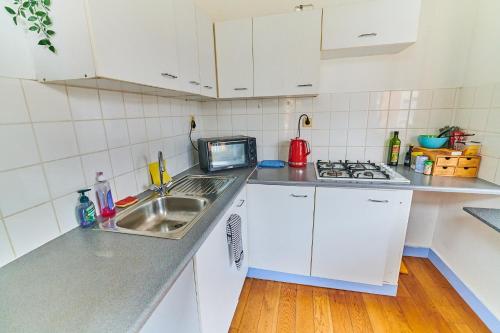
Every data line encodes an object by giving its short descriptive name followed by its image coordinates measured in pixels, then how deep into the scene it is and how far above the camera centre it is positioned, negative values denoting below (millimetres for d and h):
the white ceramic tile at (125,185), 1209 -354
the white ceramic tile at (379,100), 1806 +121
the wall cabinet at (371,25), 1394 +574
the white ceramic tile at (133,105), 1262 +92
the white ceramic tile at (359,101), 1834 +117
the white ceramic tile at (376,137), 1875 -182
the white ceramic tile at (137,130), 1289 -54
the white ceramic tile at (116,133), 1147 -57
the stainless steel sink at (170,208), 1132 -472
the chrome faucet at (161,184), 1357 -385
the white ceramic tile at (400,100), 1779 +115
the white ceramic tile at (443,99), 1714 +113
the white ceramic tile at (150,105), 1408 +99
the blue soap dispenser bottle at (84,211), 972 -382
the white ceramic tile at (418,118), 1783 -32
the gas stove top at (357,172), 1460 -404
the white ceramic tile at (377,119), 1837 -31
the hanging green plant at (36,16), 758 +368
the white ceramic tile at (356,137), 1903 -181
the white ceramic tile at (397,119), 1812 -34
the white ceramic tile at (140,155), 1326 -203
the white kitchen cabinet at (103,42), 732 +282
